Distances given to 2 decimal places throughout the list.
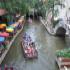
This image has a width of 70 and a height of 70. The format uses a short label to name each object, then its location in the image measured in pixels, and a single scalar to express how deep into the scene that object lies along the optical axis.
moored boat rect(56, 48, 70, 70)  15.83
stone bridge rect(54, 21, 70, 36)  25.29
